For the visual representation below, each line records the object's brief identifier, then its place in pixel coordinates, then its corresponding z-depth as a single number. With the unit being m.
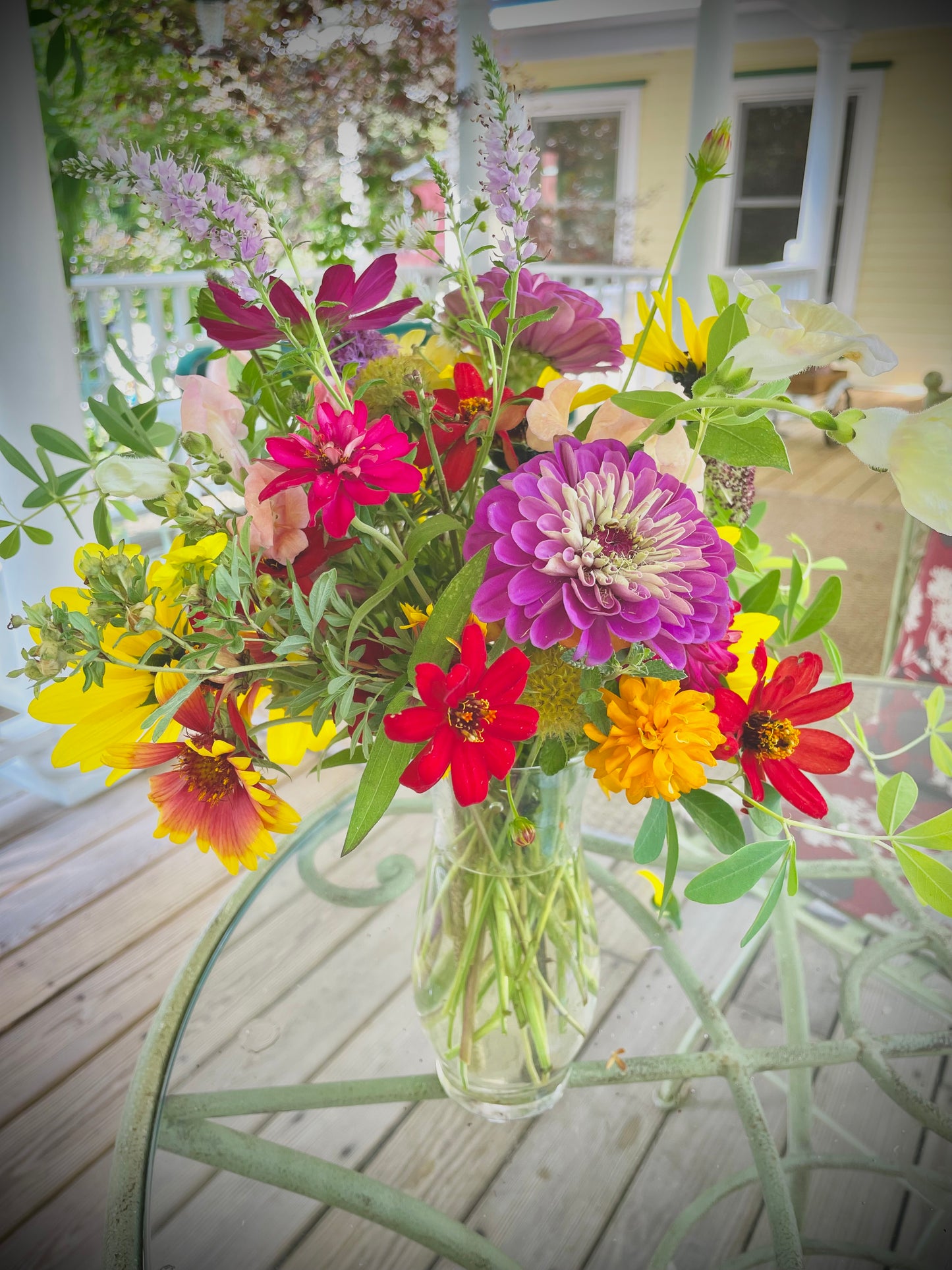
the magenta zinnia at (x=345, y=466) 0.35
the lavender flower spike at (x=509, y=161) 0.38
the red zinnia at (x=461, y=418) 0.44
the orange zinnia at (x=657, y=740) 0.40
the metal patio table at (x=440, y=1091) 0.56
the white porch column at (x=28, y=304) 1.53
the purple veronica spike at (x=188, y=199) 0.36
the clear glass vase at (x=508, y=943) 0.55
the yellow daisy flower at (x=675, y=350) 0.50
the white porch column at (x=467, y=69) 2.08
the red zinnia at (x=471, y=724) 0.36
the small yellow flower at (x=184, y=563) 0.41
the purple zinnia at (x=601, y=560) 0.35
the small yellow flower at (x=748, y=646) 0.45
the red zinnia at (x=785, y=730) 0.43
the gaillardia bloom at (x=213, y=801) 0.42
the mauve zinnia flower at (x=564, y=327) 0.47
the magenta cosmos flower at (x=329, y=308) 0.42
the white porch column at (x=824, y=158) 5.15
